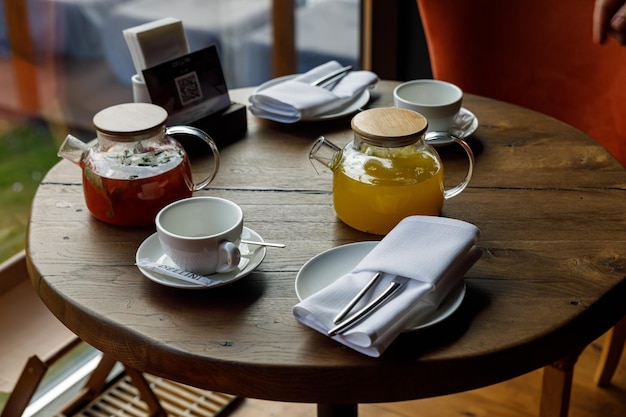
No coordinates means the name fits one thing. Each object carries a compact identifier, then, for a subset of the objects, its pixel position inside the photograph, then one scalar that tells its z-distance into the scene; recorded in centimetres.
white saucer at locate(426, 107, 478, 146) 138
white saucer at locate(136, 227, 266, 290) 97
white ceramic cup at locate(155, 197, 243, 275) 96
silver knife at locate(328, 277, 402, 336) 86
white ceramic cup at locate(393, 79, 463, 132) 135
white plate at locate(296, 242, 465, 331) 91
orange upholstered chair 196
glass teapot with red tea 112
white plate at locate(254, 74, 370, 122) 149
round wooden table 86
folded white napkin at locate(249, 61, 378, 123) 146
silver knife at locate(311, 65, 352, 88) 157
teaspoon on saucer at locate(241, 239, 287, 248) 104
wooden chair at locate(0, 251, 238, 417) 175
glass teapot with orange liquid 108
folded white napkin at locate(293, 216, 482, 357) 86
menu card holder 131
